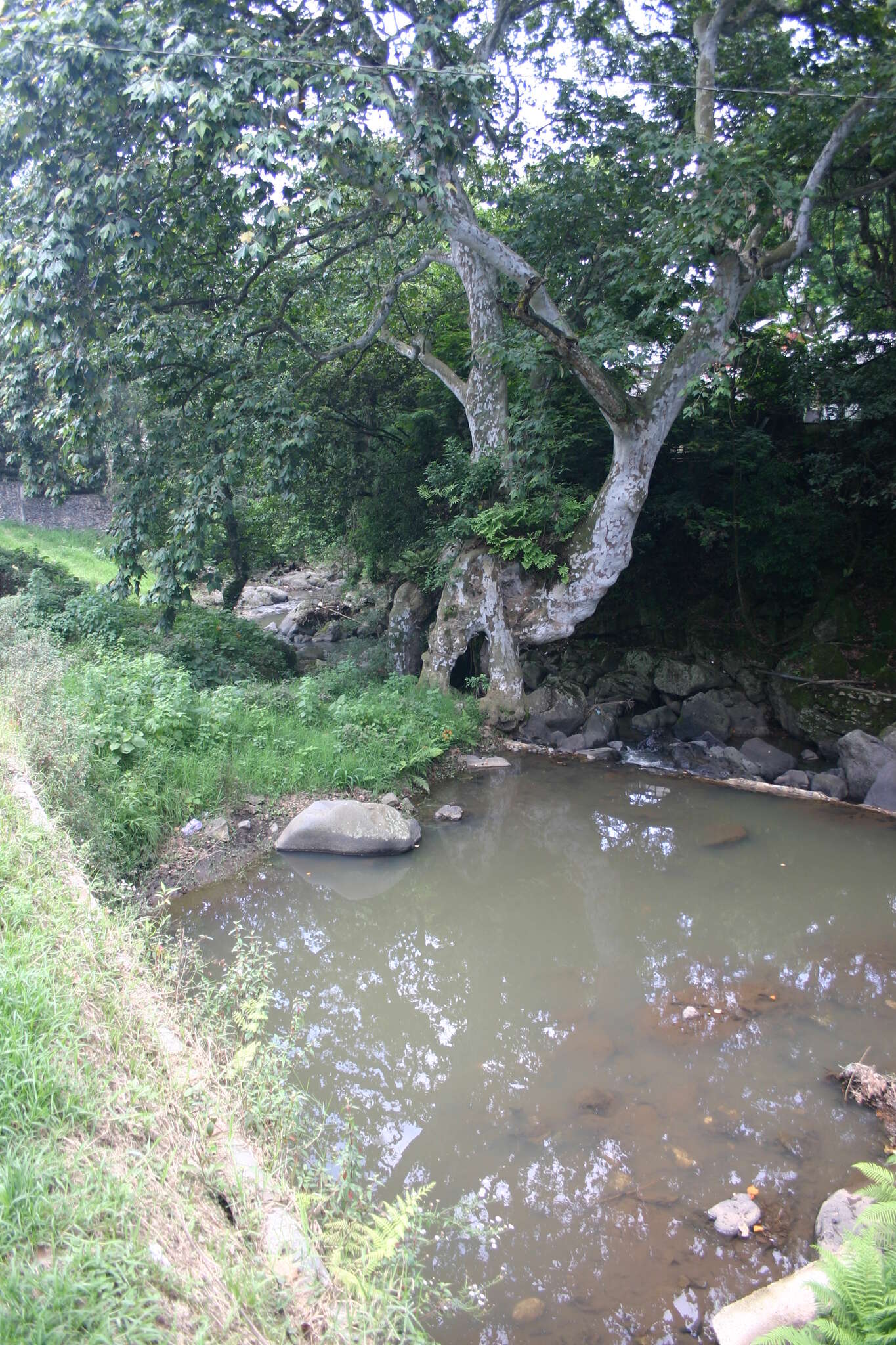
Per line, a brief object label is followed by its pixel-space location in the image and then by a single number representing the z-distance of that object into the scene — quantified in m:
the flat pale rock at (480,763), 9.55
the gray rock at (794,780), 8.84
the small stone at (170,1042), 3.21
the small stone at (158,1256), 2.19
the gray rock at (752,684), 11.20
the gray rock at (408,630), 12.45
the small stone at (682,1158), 3.75
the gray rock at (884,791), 8.07
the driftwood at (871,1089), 4.04
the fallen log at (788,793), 8.06
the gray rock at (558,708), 10.84
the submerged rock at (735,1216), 3.37
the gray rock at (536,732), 10.62
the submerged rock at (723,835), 7.51
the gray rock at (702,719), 10.66
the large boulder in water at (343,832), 7.02
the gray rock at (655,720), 11.10
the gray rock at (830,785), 8.60
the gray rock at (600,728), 10.49
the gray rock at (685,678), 11.48
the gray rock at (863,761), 8.43
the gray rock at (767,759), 9.39
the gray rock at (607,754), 10.09
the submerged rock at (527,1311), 3.02
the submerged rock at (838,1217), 3.20
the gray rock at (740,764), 9.34
